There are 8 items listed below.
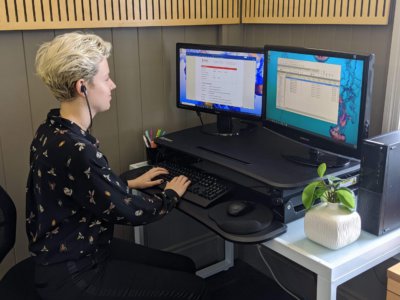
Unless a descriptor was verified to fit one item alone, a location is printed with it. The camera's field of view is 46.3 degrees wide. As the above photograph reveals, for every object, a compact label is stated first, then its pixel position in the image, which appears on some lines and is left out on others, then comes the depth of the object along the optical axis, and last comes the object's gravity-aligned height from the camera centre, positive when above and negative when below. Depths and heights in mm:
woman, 1392 -546
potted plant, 1286 -538
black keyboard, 1613 -590
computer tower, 1330 -476
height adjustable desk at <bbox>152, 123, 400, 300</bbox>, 1271 -549
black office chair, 1512 -845
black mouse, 1473 -588
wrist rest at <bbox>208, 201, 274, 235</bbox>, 1396 -605
